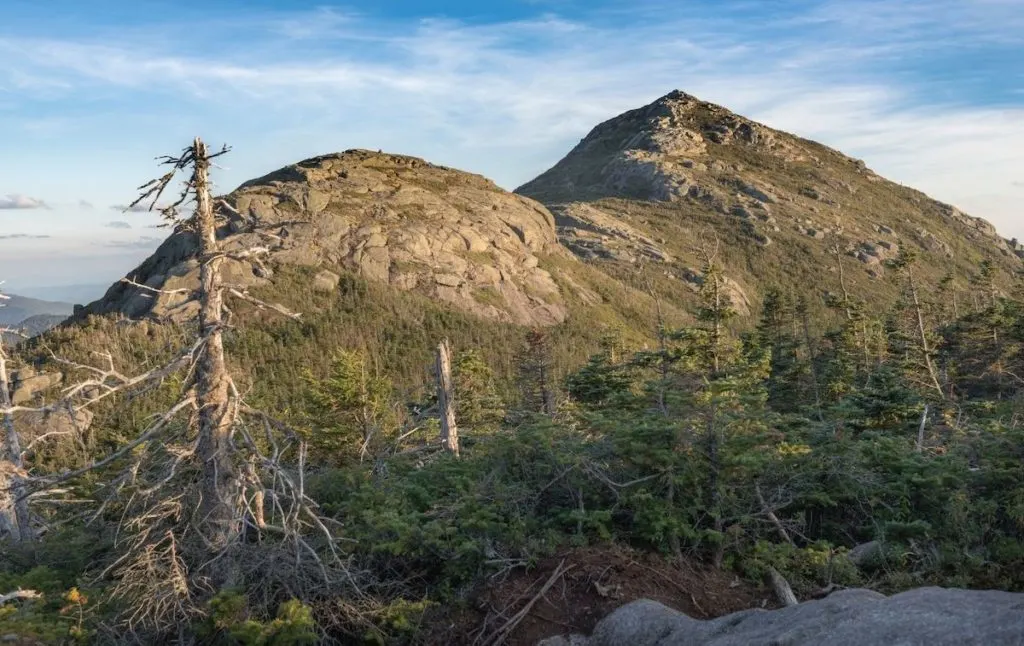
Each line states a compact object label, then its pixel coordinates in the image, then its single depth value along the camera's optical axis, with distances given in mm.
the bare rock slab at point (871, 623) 3715
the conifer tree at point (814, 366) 38628
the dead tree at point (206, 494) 7414
